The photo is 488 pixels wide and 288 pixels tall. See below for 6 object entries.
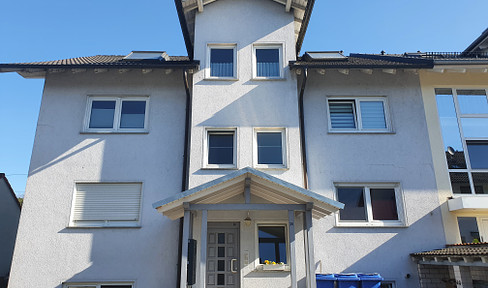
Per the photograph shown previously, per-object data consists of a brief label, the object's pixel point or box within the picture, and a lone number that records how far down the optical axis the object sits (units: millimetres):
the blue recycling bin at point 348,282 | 8078
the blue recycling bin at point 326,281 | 8133
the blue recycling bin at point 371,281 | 8094
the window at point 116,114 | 10453
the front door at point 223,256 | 9070
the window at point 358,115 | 10602
